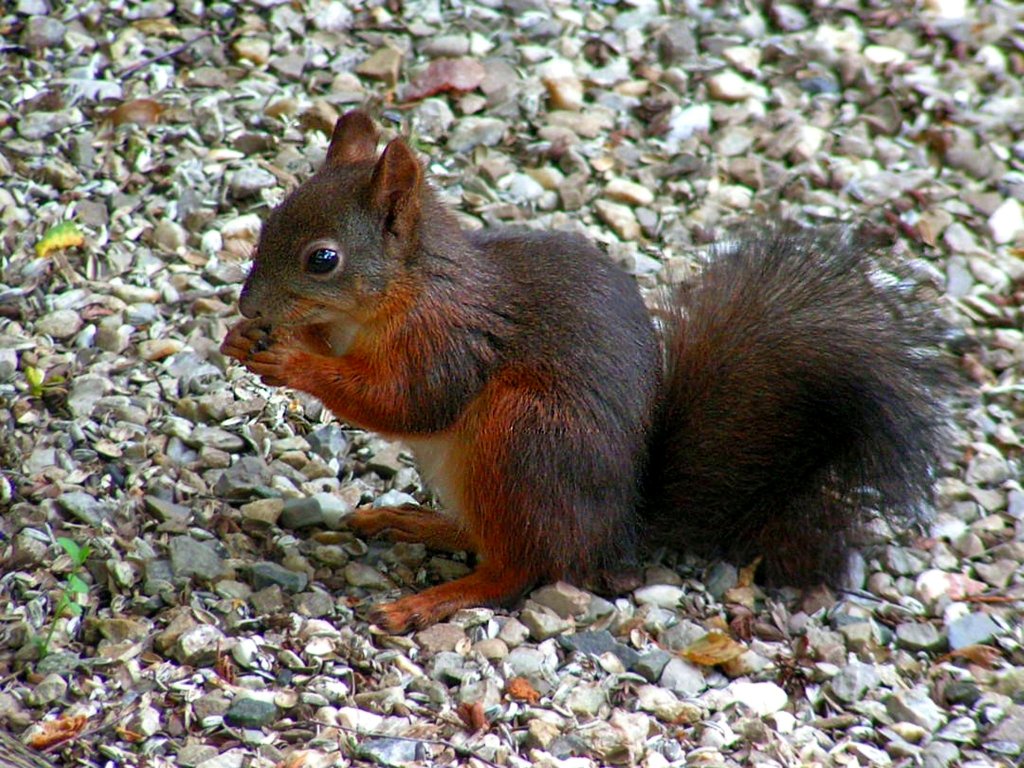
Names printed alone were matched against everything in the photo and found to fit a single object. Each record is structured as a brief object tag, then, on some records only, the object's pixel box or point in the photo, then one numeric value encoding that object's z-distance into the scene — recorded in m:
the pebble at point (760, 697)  6.82
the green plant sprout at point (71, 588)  6.45
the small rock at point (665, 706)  6.66
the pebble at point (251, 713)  6.24
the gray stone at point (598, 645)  6.98
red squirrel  6.96
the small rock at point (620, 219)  9.68
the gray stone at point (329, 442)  8.20
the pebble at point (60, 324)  8.27
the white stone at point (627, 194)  9.87
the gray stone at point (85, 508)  7.24
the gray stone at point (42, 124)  9.37
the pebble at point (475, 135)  10.04
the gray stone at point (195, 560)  7.09
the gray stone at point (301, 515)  7.66
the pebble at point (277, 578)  7.15
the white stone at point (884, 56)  11.39
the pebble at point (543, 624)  7.09
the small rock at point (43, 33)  9.91
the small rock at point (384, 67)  10.35
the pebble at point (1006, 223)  10.14
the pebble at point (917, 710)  6.82
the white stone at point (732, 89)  10.83
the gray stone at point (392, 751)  6.13
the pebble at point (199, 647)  6.51
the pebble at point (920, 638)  7.34
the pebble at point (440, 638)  6.93
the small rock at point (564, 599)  7.25
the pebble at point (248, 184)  9.26
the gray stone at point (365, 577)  7.42
